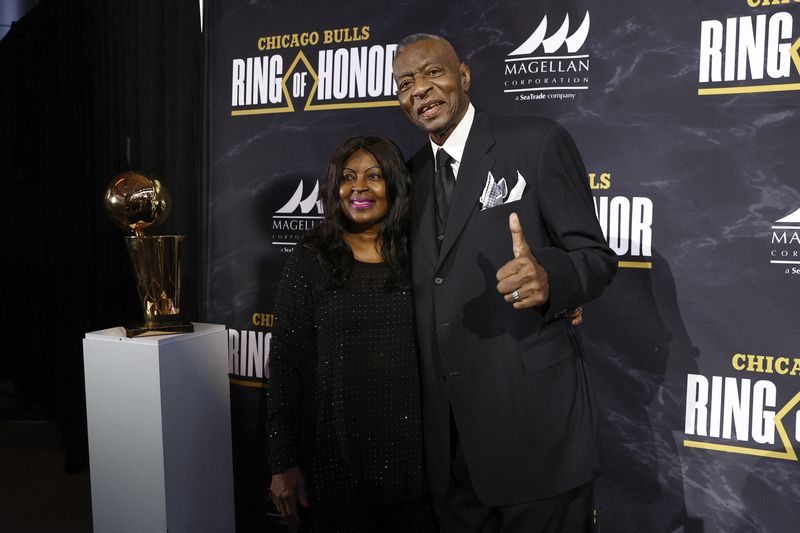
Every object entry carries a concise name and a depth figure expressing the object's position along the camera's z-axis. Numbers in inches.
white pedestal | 83.9
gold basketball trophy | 89.0
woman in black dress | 64.5
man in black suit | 59.3
